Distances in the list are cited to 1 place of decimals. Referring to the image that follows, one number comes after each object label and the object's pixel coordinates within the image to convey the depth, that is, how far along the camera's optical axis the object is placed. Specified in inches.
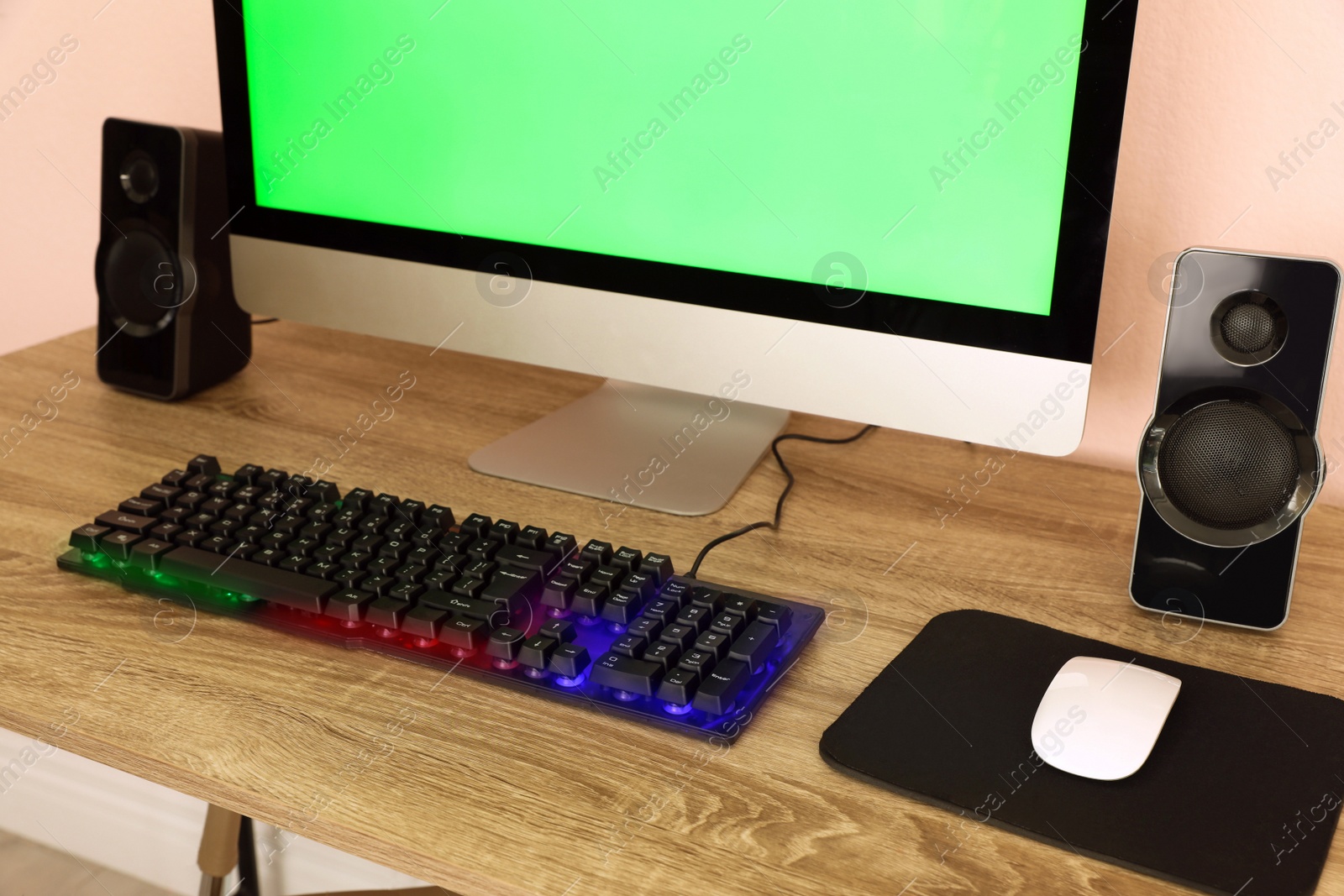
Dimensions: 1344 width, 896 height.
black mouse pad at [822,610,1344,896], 19.7
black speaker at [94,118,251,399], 39.3
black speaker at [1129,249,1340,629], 26.2
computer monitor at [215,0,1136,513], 28.1
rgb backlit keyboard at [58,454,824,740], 23.6
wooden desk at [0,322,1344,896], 19.8
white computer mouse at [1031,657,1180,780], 21.3
